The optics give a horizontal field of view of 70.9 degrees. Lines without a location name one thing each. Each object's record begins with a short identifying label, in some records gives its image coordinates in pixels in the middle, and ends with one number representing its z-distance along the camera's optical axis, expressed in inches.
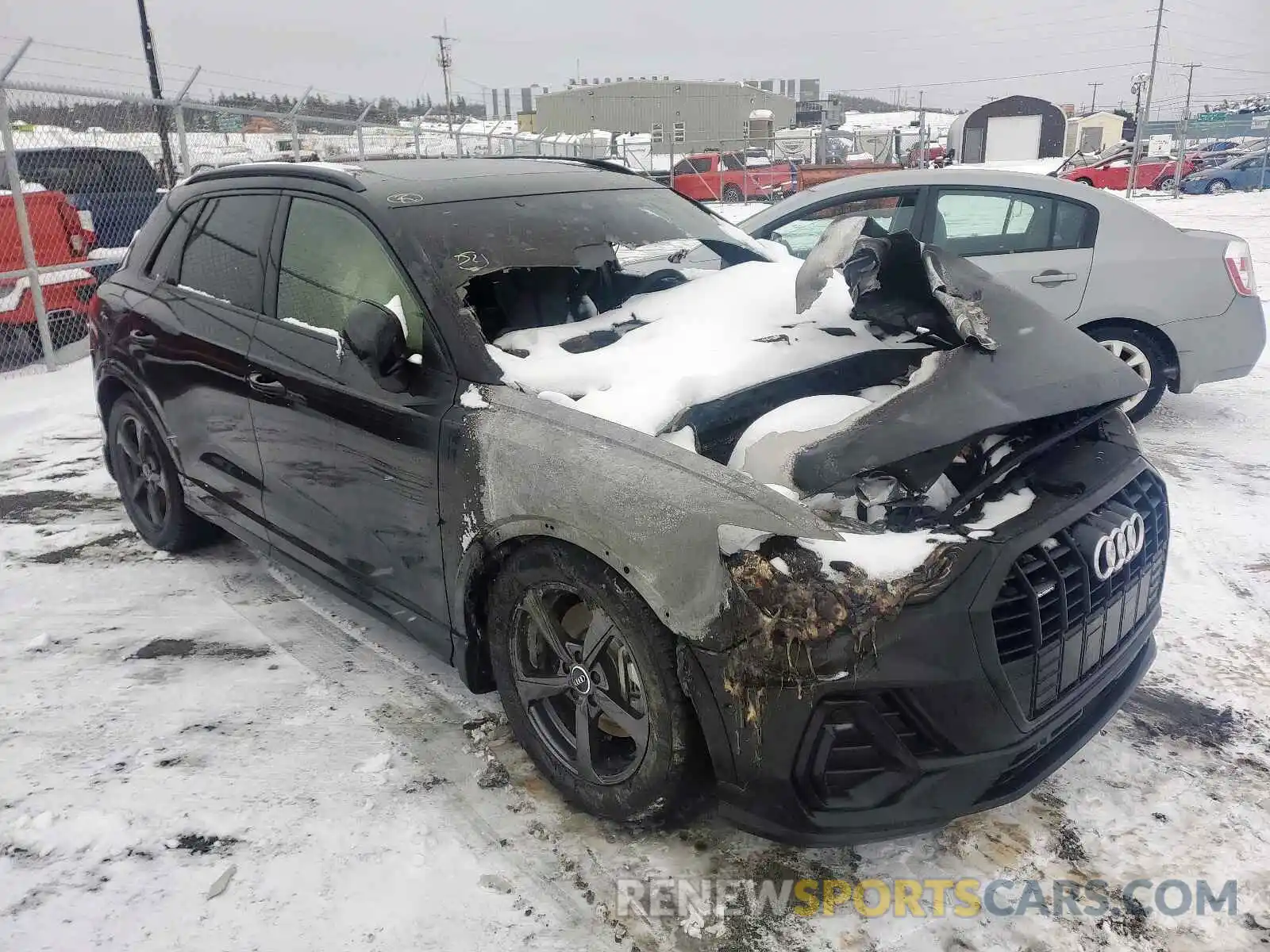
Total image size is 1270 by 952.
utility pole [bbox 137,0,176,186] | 461.4
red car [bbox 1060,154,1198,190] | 942.4
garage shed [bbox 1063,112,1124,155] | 1795.0
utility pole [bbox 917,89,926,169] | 790.8
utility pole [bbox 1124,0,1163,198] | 822.5
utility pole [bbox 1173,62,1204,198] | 869.2
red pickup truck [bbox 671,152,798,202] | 983.0
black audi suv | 76.4
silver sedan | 204.5
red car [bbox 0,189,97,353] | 306.8
